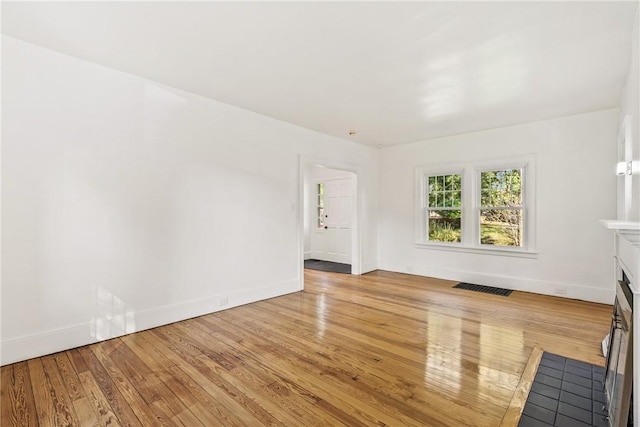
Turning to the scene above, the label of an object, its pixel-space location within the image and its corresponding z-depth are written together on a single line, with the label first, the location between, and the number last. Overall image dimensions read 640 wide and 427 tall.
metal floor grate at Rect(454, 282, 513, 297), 4.68
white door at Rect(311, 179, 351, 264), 7.46
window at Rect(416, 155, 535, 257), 4.84
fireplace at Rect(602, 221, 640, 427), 1.50
